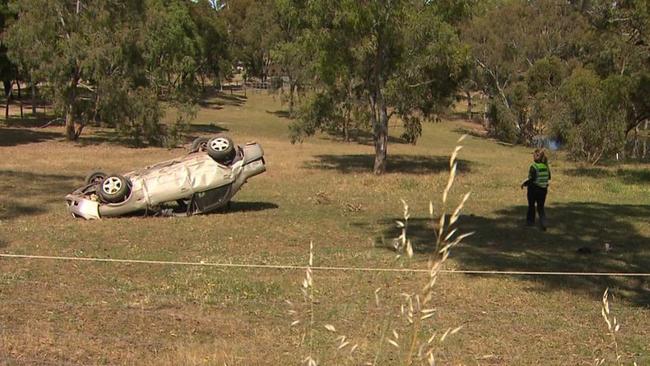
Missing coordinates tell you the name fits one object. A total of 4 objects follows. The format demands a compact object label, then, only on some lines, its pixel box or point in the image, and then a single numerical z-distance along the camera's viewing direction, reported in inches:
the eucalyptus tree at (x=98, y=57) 1334.9
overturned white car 601.9
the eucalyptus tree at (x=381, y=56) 976.9
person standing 563.2
